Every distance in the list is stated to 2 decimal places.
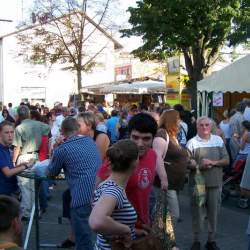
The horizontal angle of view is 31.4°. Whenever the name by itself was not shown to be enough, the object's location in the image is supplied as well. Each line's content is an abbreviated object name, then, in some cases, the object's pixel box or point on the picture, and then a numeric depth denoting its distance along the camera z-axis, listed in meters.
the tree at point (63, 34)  23.25
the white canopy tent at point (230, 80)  10.49
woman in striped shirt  2.48
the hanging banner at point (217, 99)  13.05
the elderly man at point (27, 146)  7.03
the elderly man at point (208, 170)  5.28
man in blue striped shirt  4.35
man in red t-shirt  2.97
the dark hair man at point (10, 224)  1.90
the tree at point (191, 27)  23.55
